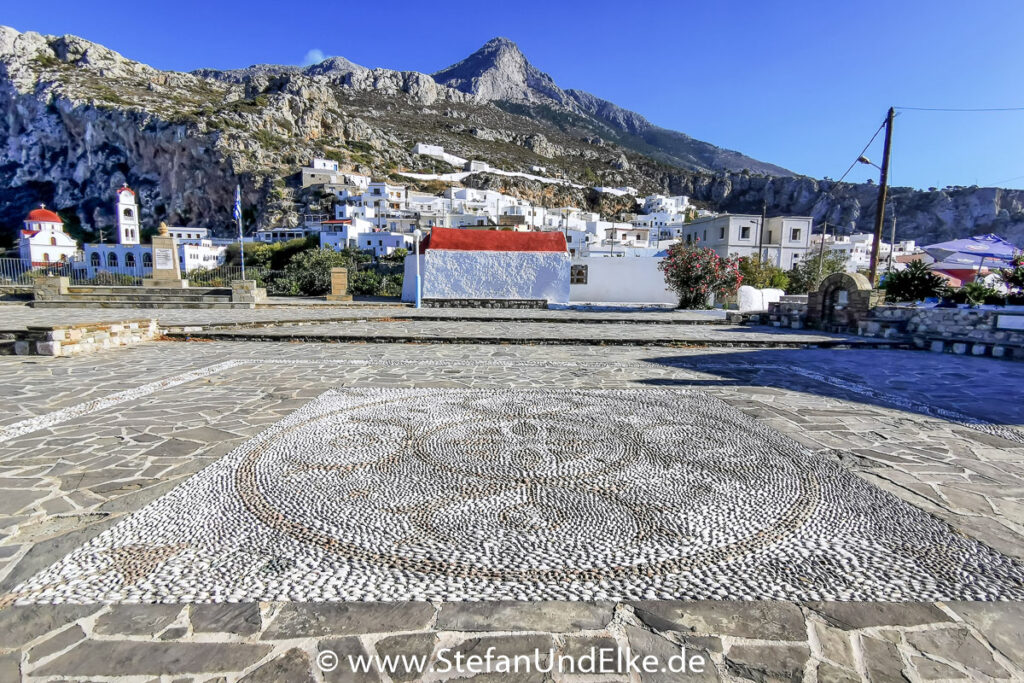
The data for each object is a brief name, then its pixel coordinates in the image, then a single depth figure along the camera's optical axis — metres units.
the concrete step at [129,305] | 15.70
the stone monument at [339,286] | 21.47
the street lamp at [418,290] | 19.50
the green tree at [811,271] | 27.00
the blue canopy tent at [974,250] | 15.28
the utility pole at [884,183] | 14.73
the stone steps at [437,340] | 9.54
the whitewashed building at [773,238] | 37.94
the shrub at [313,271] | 25.83
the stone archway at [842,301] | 11.88
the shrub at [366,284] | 26.75
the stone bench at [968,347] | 8.15
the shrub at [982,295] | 12.64
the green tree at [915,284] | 14.23
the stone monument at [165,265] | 17.59
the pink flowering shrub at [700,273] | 17.92
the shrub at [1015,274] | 12.27
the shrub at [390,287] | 26.52
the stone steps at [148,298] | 15.91
